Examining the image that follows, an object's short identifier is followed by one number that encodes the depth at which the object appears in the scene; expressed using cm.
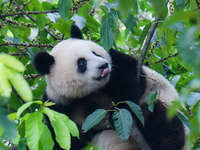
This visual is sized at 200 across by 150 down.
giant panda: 594
